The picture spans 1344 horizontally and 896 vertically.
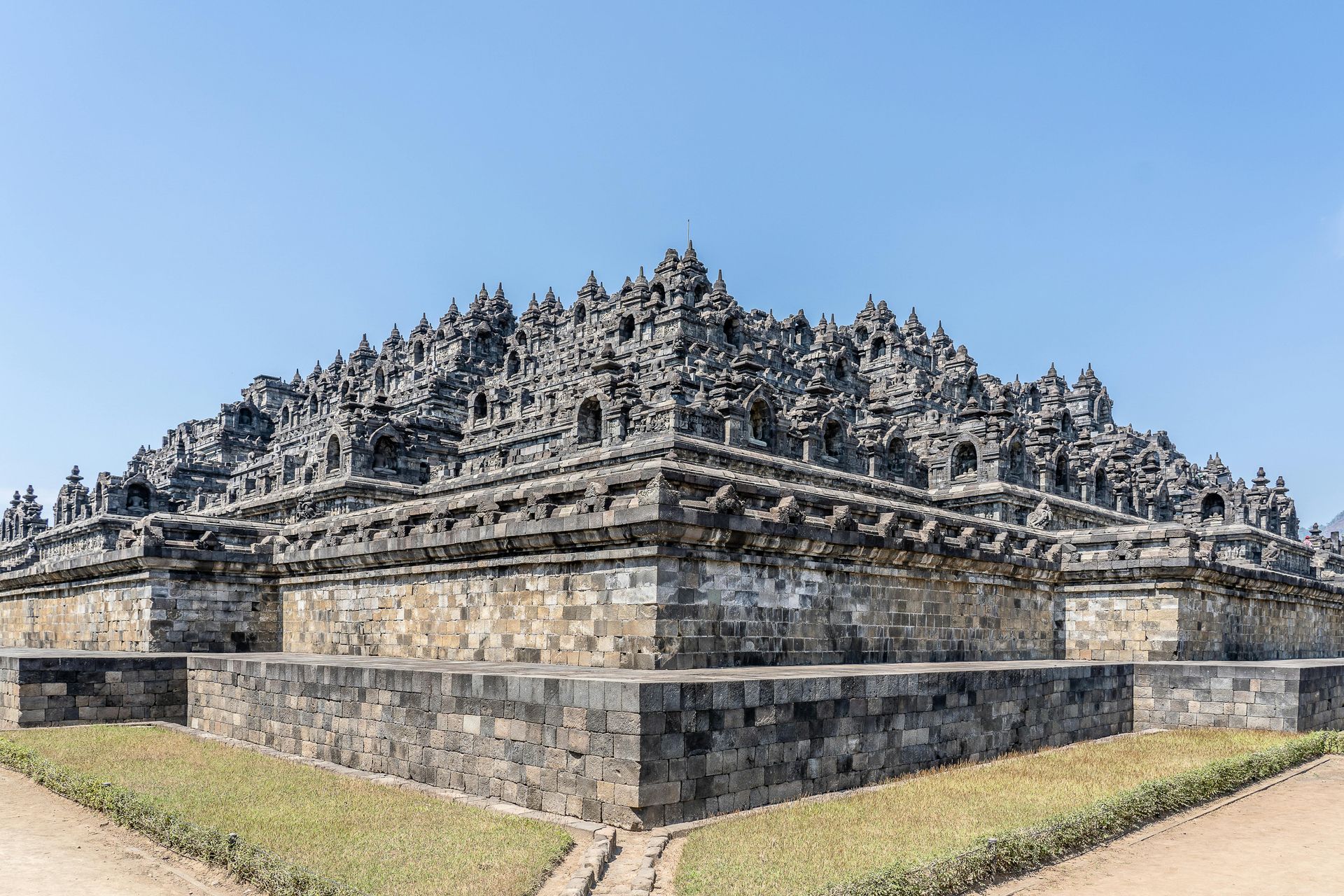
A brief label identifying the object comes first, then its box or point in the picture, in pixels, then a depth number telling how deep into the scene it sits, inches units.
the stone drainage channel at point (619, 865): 369.4
